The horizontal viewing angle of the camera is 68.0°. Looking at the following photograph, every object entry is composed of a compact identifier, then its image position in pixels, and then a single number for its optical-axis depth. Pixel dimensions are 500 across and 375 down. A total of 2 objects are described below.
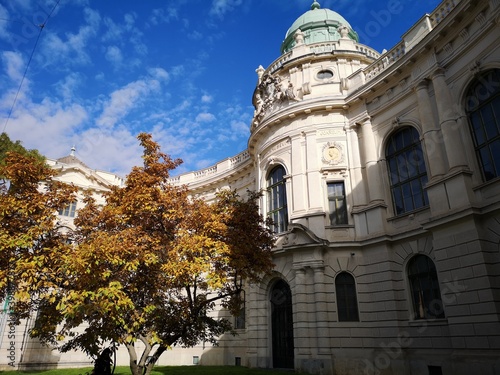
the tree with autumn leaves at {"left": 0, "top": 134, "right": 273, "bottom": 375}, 10.70
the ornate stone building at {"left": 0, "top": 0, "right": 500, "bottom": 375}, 14.40
